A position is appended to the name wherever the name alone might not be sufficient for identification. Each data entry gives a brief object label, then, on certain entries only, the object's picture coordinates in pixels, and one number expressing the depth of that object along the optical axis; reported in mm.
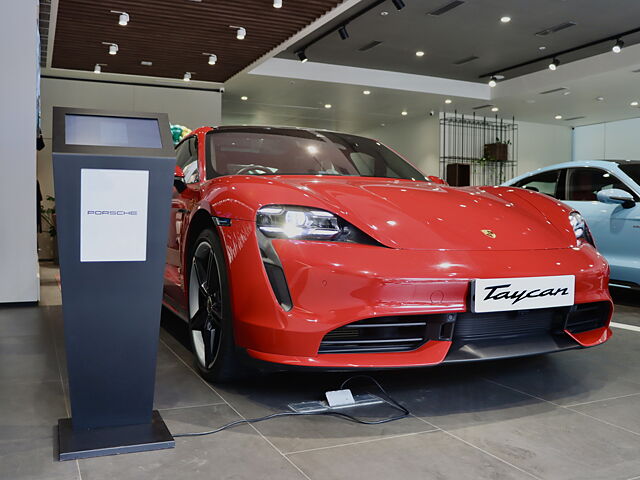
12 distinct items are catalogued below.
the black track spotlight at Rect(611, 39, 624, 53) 10139
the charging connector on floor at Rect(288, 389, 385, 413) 2303
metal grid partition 15977
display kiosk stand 1844
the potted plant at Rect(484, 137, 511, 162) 16328
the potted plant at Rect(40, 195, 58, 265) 10008
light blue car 4711
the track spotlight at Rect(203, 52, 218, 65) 9295
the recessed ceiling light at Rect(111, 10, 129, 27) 7291
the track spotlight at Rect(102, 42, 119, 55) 8773
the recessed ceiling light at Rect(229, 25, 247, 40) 7816
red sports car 2129
